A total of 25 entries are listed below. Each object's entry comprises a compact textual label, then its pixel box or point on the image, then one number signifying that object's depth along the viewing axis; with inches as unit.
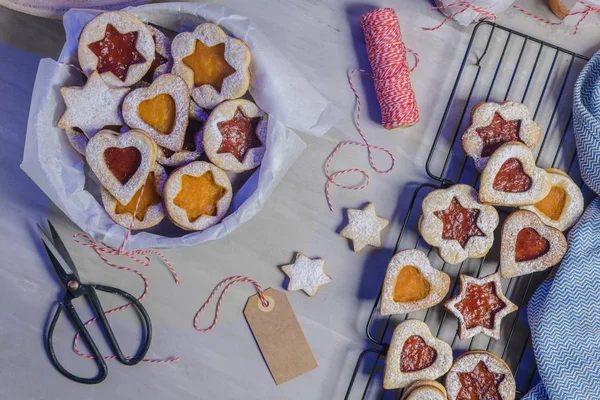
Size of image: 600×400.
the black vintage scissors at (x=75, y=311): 27.0
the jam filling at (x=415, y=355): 27.1
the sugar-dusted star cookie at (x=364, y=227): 27.6
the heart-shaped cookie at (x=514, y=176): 26.5
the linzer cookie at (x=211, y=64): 26.2
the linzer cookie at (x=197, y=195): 26.2
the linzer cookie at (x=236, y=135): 26.4
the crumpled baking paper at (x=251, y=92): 26.1
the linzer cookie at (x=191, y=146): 27.0
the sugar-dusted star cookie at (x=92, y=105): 26.1
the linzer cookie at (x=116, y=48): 26.2
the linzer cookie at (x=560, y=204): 27.1
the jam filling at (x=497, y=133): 27.2
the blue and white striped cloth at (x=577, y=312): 26.8
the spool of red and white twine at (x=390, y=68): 26.8
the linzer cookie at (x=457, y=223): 26.9
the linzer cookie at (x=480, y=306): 27.0
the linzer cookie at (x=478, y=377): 26.8
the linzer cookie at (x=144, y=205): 26.5
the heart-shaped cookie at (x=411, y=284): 26.9
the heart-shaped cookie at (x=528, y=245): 26.8
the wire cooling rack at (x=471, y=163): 27.9
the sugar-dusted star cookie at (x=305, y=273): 27.6
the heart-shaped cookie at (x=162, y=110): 26.2
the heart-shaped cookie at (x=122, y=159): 25.9
